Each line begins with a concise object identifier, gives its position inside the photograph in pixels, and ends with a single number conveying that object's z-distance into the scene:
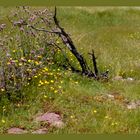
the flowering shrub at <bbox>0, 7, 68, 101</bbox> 12.48
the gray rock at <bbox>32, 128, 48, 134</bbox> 10.89
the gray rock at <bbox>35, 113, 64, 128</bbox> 11.18
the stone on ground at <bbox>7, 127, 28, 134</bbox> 10.88
